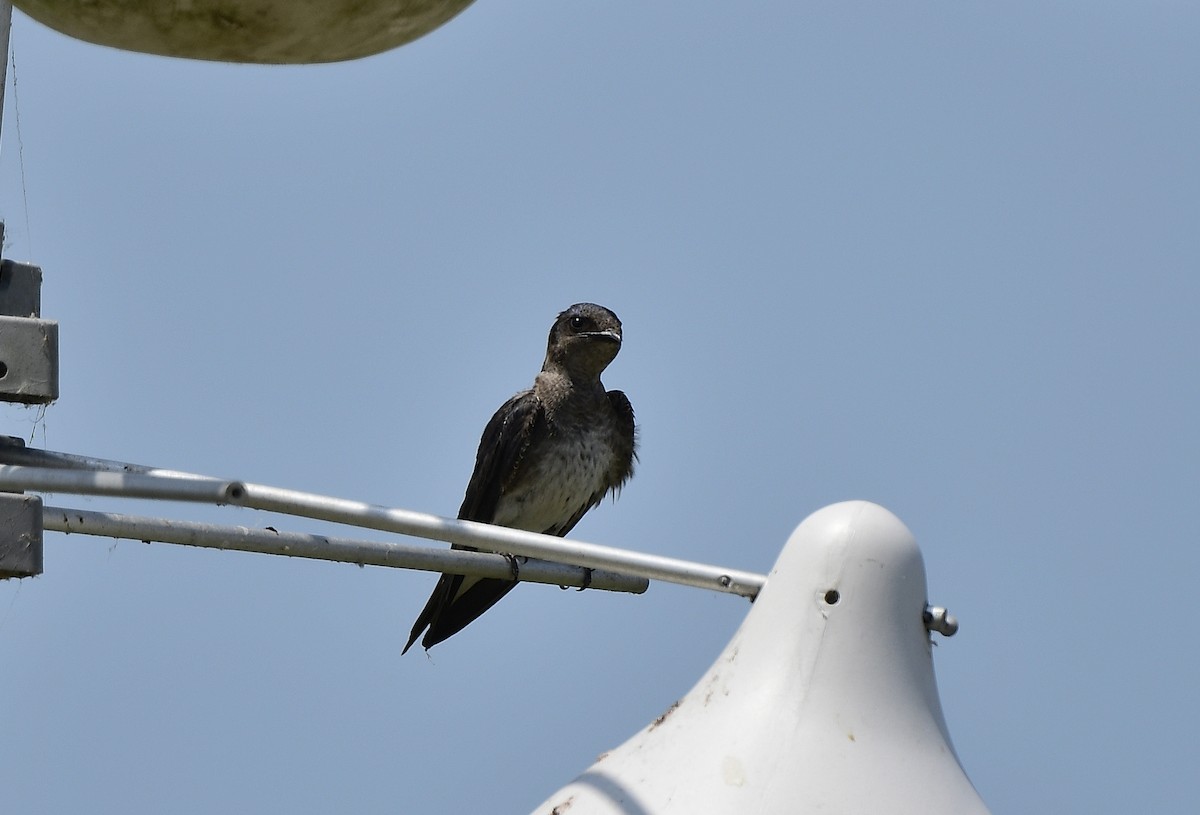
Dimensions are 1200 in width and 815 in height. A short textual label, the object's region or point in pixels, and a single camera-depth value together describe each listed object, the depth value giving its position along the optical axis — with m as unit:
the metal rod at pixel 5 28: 6.25
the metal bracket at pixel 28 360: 6.19
